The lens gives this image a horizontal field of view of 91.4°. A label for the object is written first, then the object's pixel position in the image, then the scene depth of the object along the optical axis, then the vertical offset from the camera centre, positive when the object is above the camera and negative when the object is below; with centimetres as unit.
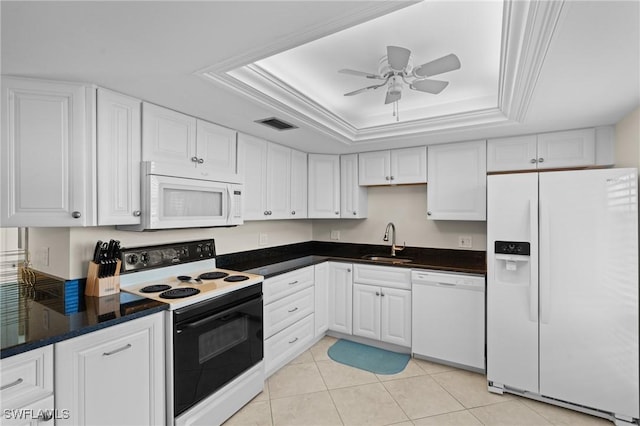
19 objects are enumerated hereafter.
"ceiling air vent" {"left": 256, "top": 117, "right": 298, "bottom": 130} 233 +69
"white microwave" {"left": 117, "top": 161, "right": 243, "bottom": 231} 193 +8
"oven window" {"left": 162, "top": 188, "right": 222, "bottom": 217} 205 +7
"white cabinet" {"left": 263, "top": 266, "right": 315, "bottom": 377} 250 -91
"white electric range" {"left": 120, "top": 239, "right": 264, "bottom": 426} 174 -72
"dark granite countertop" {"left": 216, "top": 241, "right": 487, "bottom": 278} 275 -48
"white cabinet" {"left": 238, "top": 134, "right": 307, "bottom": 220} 276 +32
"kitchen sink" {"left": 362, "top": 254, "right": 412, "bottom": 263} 317 -51
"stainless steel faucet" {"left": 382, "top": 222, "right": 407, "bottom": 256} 350 -30
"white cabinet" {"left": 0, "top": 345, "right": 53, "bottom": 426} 118 -70
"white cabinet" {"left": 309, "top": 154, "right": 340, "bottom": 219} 357 +29
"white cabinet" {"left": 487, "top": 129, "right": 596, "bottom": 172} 249 +51
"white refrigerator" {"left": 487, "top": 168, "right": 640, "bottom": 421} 188 -45
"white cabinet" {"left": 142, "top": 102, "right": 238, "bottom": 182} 199 +49
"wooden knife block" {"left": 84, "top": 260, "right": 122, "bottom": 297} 185 -43
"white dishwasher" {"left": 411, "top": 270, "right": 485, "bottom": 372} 259 -91
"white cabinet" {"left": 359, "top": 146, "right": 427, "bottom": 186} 317 +48
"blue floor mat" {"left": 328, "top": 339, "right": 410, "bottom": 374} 273 -135
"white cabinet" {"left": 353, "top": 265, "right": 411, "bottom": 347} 292 -89
